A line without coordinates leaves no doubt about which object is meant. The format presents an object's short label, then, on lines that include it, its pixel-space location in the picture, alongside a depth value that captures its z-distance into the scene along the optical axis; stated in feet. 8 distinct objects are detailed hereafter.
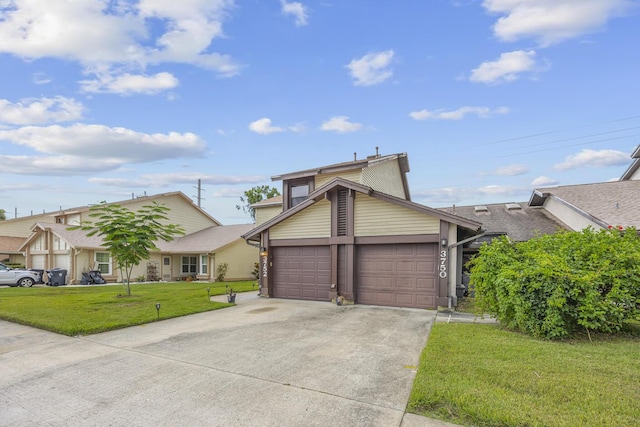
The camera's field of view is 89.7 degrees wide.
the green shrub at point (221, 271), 74.84
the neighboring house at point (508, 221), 52.60
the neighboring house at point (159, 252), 72.49
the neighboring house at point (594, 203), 43.04
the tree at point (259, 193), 129.39
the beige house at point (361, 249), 35.17
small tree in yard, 40.81
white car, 62.28
